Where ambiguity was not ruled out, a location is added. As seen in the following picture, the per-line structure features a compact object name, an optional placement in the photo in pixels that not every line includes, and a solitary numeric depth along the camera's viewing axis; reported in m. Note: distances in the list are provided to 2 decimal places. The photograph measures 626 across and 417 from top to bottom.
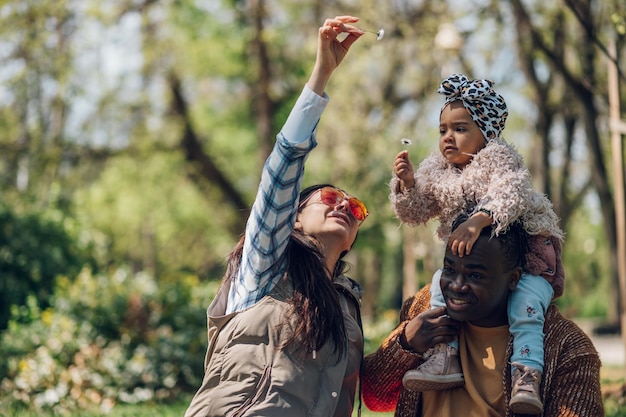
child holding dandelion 3.30
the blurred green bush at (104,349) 8.92
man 3.26
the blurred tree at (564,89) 12.24
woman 3.25
